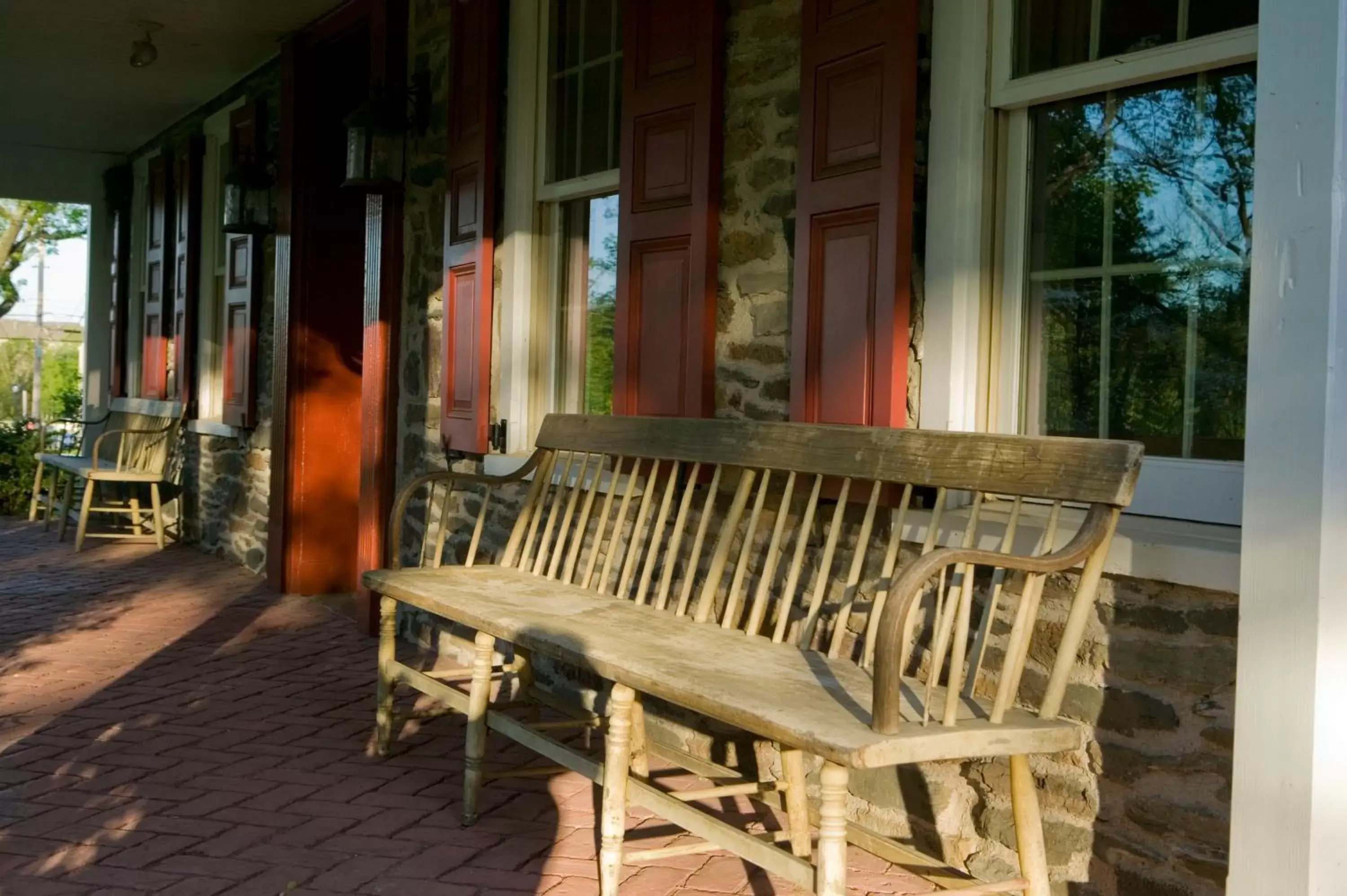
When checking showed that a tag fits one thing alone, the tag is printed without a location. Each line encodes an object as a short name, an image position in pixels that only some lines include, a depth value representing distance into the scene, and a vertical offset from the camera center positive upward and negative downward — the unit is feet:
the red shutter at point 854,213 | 10.86 +1.83
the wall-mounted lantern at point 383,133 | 19.49 +4.14
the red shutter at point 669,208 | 13.28 +2.23
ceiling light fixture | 24.11 +6.44
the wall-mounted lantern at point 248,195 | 24.99 +4.06
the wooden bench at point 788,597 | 7.86 -1.42
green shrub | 37.45 -1.78
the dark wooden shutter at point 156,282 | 32.76 +3.18
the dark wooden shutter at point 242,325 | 26.08 +1.77
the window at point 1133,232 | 9.29 +1.53
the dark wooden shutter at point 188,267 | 30.09 +3.28
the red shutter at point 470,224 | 17.51 +2.62
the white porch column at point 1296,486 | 7.39 -0.23
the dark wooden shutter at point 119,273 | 36.35 +3.70
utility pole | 75.77 +2.44
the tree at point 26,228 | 68.03 +9.31
